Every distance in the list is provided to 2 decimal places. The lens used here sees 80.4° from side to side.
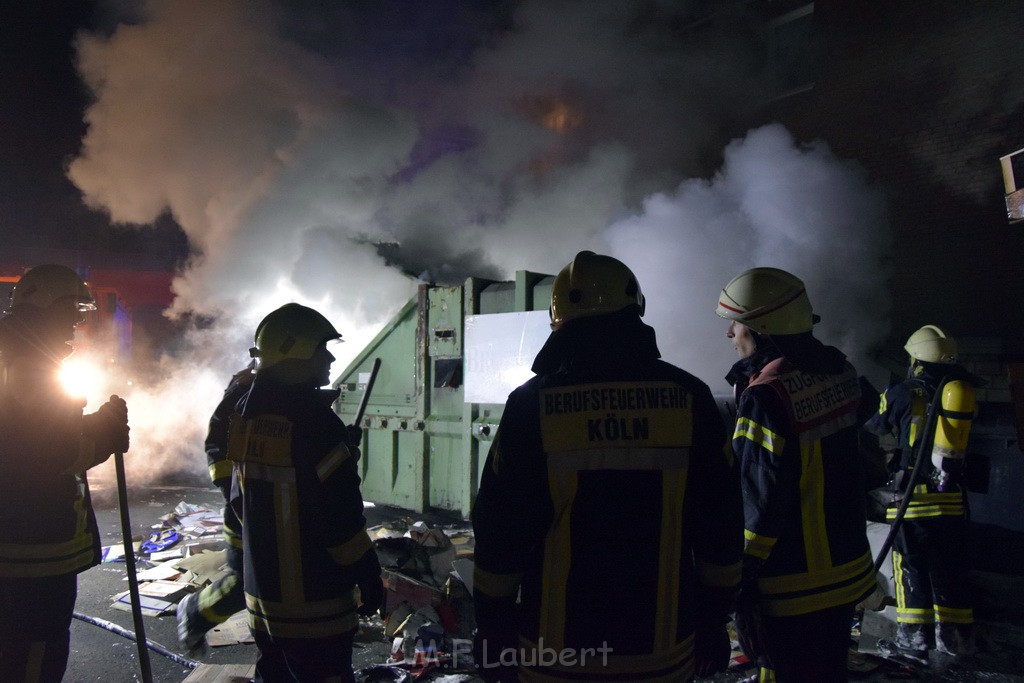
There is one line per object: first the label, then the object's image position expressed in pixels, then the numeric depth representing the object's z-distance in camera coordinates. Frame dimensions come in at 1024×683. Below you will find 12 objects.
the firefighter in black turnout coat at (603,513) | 1.62
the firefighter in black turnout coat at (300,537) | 2.27
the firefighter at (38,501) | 2.45
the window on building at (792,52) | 9.23
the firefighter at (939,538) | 3.86
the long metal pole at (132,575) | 2.90
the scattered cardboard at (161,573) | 5.06
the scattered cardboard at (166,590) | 4.68
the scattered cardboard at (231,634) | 3.99
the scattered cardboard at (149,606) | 4.47
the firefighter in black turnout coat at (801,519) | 2.18
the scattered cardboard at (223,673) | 3.38
